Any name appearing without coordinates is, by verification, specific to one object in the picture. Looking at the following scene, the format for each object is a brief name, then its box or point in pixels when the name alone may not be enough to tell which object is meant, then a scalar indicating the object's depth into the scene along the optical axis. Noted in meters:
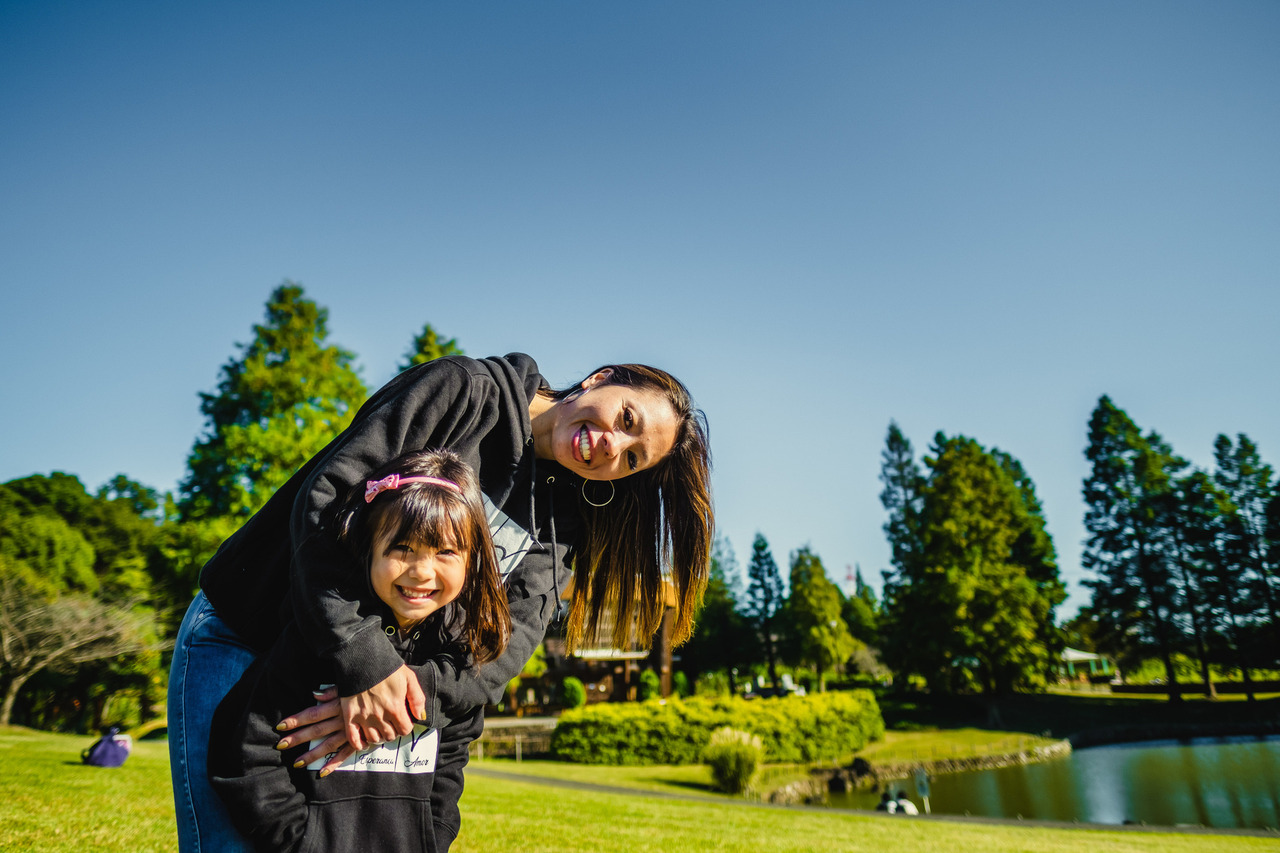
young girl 1.44
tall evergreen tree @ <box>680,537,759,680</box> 41.50
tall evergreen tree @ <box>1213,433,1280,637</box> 31.25
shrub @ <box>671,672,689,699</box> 36.44
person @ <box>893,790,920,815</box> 13.37
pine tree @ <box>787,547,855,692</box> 39.41
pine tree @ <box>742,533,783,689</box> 44.03
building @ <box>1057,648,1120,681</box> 47.07
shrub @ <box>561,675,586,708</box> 27.81
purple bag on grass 8.29
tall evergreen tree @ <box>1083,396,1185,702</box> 33.69
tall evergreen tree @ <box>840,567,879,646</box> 51.19
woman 1.47
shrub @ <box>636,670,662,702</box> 30.34
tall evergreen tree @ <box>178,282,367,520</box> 14.83
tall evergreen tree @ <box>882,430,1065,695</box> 29.11
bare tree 18.28
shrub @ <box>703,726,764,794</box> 14.55
